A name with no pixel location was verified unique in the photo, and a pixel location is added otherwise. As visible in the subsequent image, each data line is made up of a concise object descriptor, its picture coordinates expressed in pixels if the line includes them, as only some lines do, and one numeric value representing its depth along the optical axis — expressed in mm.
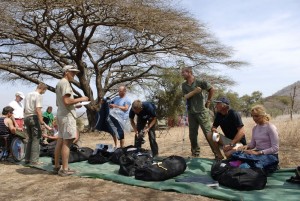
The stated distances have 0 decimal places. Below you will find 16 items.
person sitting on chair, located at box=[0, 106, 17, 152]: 4868
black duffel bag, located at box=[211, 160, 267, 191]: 2931
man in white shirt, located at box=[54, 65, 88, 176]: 3673
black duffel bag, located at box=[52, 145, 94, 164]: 4573
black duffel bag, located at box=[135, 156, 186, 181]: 3331
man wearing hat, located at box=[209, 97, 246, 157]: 3911
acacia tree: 8258
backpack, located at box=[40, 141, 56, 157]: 5157
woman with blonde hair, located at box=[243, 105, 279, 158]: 3458
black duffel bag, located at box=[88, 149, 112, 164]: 4420
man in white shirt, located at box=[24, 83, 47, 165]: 4461
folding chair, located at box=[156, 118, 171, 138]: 9709
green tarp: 2749
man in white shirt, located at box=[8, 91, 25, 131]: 5615
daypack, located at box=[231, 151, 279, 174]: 3314
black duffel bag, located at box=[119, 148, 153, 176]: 3629
